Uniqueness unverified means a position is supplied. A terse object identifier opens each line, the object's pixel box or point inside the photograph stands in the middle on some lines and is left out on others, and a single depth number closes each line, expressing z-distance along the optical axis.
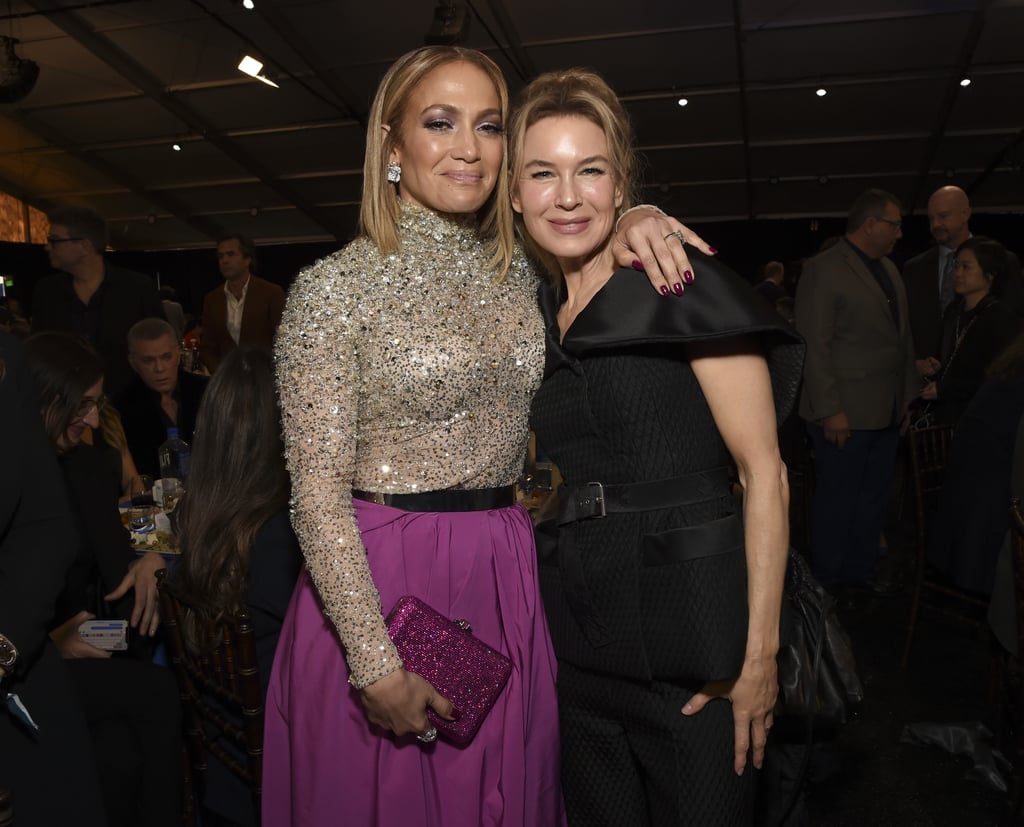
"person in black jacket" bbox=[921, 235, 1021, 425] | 4.61
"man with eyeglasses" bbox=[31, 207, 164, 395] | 4.47
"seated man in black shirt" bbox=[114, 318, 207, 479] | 3.91
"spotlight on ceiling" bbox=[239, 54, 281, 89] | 8.55
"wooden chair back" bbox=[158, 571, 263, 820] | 1.82
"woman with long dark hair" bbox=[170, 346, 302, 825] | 2.03
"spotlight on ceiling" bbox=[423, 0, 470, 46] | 7.45
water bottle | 3.25
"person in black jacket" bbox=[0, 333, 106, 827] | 1.37
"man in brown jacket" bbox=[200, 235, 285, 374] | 5.88
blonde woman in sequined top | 1.41
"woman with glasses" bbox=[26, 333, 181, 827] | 2.09
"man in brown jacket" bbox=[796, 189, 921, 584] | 4.23
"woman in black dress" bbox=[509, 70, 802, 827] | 1.35
